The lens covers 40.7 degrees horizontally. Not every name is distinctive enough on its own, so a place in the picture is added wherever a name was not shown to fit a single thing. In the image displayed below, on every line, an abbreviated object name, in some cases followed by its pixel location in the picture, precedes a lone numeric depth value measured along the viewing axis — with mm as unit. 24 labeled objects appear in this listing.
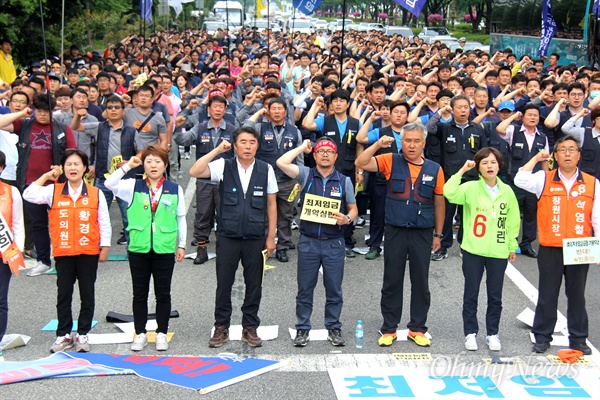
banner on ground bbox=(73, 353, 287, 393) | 6235
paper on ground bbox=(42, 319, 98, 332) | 7414
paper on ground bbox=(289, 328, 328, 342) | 7266
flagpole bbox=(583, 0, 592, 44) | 20047
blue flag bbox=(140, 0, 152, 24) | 22475
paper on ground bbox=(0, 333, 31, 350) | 6953
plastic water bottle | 7129
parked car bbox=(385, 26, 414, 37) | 48916
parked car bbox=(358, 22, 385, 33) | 56109
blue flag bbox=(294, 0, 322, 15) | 16719
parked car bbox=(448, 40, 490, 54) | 38406
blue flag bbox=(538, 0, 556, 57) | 19859
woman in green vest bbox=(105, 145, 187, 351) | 6820
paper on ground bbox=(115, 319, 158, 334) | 7418
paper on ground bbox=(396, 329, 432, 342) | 7285
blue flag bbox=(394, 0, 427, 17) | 13609
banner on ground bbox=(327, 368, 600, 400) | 6094
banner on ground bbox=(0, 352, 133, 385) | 6219
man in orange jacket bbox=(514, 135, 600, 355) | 6918
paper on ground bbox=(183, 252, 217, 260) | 9939
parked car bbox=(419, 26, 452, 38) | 49656
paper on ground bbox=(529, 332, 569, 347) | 7220
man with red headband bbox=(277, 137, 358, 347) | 7125
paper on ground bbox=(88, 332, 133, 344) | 7160
